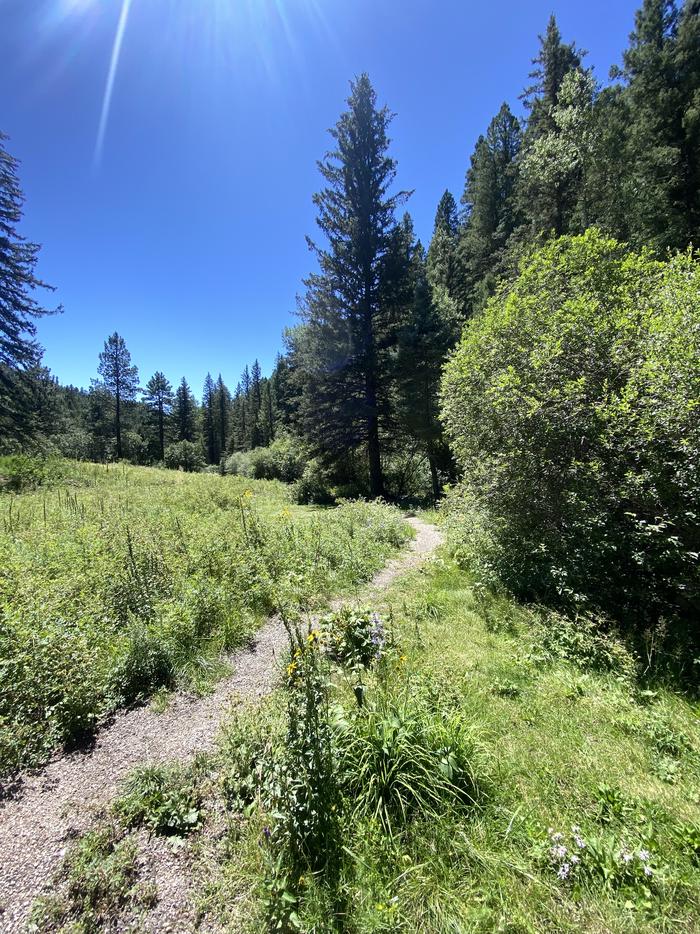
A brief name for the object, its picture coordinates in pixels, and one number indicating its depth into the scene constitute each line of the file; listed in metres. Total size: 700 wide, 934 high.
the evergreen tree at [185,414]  61.53
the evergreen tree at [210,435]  68.75
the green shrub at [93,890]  1.97
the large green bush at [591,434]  4.47
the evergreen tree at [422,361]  16.62
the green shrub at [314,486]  17.95
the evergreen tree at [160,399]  51.62
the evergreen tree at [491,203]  25.03
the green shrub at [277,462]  26.23
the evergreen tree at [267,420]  55.07
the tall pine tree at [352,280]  17.30
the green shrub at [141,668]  3.76
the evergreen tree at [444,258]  28.29
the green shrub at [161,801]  2.47
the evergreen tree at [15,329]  17.36
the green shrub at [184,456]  51.81
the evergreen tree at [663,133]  14.48
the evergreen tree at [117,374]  41.72
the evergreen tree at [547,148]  17.42
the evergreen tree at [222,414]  69.75
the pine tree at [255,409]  57.66
